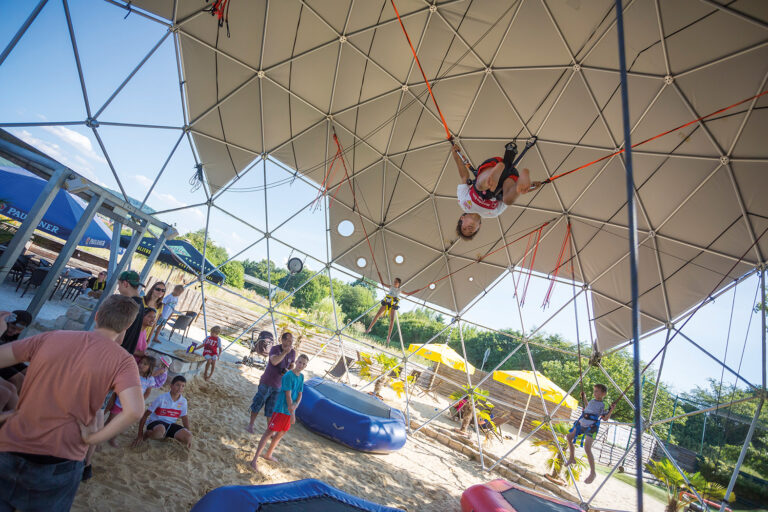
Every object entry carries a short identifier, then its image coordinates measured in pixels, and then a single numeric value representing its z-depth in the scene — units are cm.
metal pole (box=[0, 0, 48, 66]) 480
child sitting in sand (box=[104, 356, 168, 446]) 439
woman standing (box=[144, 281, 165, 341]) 486
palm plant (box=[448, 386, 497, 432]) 1144
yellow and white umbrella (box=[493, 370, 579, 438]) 1344
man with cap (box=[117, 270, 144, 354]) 367
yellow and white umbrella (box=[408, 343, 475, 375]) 1484
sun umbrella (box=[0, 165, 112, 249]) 829
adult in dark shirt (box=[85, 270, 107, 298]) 868
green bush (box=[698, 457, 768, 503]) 1365
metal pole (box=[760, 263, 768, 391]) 605
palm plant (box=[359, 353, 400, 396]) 1290
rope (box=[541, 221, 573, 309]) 875
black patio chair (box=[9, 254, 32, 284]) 868
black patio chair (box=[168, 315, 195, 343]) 1034
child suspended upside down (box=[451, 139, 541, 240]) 528
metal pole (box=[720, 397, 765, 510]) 582
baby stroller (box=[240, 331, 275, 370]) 1157
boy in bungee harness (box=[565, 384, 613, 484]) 730
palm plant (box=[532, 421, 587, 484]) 995
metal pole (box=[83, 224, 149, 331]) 600
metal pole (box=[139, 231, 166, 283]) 749
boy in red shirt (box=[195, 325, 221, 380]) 820
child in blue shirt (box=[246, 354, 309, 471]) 506
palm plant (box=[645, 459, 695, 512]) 817
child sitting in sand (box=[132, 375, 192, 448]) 458
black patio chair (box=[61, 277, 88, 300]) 1025
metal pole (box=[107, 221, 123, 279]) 654
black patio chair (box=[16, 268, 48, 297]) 842
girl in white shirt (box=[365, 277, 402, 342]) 947
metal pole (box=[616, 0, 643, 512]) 154
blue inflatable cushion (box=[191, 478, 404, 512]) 306
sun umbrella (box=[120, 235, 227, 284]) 1323
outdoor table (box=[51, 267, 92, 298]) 1016
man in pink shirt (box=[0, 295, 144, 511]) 179
